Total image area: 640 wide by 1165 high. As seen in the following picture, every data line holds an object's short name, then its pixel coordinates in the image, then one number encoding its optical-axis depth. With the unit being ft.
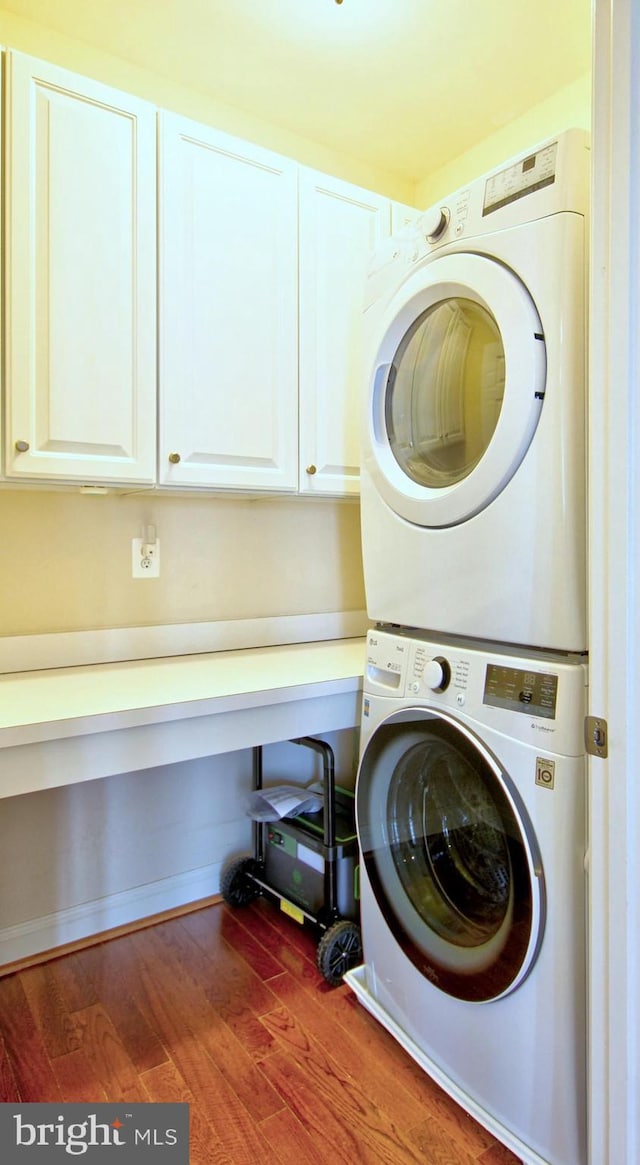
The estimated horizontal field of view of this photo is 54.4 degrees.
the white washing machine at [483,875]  3.37
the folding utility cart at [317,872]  5.43
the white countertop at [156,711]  4.03
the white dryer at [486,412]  3.39
